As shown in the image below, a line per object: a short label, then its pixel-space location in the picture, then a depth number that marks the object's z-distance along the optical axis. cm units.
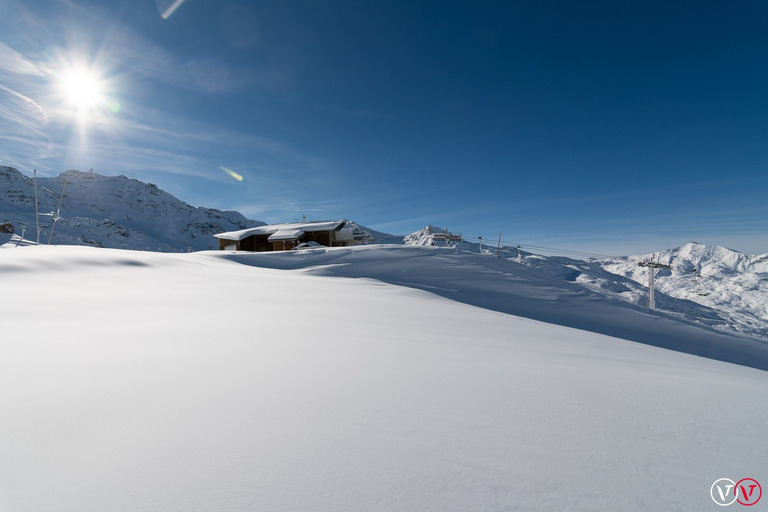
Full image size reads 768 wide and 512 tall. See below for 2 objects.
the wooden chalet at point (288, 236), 3550
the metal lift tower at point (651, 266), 2506
